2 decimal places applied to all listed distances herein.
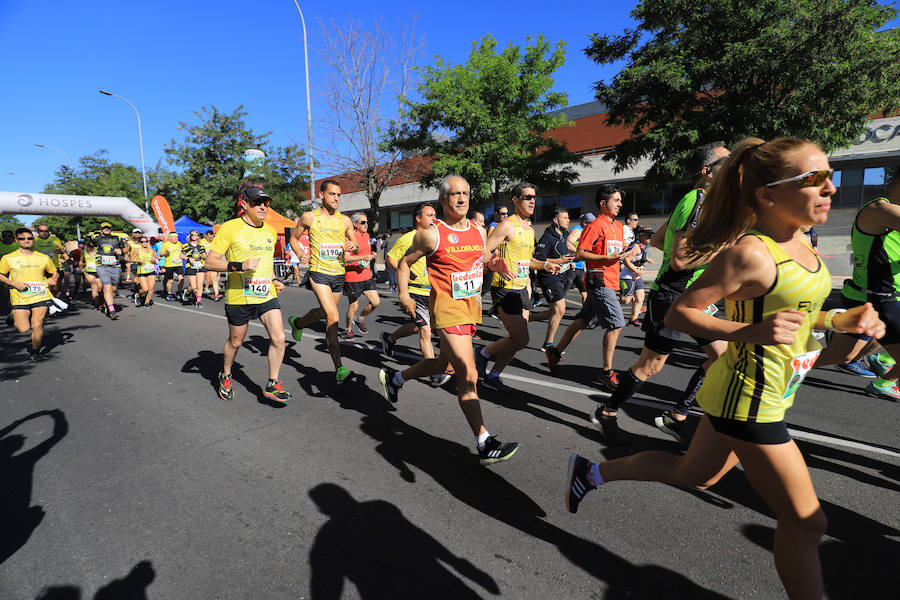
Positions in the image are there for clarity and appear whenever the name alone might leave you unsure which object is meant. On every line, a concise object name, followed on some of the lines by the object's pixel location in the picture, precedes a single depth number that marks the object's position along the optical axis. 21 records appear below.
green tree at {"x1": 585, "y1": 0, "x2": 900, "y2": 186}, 12.01
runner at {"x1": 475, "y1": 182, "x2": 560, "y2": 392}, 4.30
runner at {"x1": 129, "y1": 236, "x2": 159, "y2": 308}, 11.73
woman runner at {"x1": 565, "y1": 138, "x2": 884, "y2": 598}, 1.57
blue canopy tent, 23.31
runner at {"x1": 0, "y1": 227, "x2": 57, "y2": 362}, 6.57
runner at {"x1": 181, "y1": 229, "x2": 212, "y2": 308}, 12.41
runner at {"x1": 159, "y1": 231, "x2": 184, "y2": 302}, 12.81
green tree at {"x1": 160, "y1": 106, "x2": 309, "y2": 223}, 33.88
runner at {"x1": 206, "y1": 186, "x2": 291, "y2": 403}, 4.47
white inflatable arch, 18.67
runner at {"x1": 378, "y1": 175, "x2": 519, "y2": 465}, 3.13
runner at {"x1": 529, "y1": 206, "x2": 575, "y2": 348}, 6.01
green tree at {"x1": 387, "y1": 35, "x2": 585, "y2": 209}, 17.37
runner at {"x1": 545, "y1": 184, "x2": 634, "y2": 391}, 4.64
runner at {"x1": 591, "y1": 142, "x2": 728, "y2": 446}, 3.30
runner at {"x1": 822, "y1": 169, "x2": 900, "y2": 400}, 2.98
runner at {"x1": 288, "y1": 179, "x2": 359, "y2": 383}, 5.48
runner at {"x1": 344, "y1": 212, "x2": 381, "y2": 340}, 7.06
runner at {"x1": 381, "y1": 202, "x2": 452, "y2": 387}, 5.62
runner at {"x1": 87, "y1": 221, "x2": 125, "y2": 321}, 10.56
